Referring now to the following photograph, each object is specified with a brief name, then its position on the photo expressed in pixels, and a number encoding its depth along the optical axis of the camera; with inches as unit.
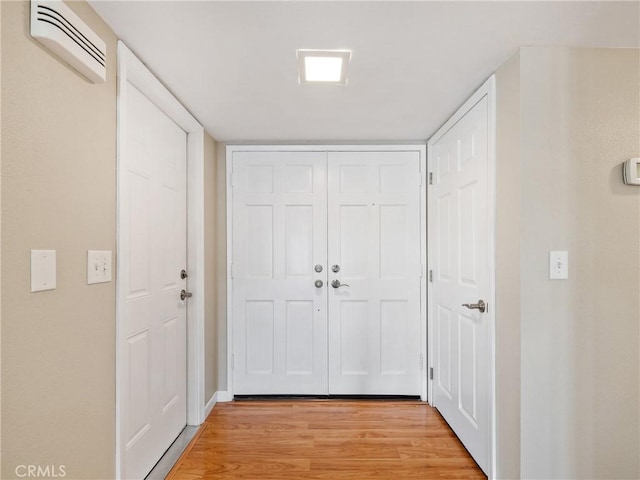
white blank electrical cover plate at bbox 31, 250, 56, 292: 41.7
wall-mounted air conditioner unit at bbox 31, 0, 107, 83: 41.7
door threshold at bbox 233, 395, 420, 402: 116.6
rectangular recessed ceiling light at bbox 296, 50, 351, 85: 63.9
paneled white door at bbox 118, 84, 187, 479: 68.4
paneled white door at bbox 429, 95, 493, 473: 77.0
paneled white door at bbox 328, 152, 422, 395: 116.9
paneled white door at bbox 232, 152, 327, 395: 117.1
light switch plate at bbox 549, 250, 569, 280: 63.1
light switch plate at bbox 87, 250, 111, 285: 52.1
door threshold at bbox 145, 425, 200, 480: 77.5
